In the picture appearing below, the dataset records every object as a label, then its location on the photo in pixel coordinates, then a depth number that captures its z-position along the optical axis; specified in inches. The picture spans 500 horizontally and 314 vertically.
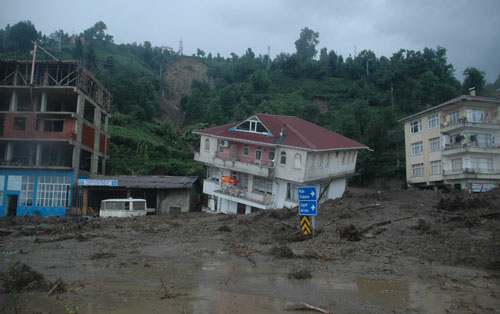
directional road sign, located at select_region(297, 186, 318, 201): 582.8
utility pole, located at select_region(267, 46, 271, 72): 3476.9
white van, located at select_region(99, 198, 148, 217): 1186.6
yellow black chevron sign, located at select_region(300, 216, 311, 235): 634.2
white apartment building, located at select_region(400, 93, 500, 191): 1353.3
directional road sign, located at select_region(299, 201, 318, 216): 583.2
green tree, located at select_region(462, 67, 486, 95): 2266.2
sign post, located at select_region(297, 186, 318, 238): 582.2
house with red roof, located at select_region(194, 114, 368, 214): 1246.3
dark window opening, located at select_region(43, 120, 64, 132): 1461.6
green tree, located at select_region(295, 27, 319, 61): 3846.0
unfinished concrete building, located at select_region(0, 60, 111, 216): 1330.0
